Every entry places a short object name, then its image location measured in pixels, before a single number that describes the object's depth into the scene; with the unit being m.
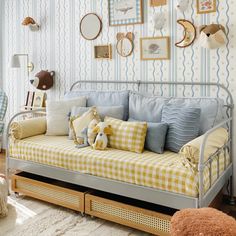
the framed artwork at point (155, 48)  3.20
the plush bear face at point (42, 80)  3.93
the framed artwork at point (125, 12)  3.31
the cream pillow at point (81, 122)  3.04
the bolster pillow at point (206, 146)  2.22
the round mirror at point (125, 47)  3.42
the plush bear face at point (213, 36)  2.79
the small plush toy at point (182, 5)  3.01
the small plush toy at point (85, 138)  2.96
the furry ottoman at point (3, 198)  2.67
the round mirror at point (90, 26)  3.61
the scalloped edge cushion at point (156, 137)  2.73
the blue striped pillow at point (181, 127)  2.69
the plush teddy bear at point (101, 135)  2.81
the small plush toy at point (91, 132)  2.90
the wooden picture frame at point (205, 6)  2.92
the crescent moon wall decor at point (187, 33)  3.04
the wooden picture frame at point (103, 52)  3.57
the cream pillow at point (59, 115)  3.39
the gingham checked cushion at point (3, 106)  3.93
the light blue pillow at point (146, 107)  3.02
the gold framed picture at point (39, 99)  4.12
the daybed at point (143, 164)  2.25
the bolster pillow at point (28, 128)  3.16
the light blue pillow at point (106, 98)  3.28
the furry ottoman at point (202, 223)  1.58
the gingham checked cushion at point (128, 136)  2.74
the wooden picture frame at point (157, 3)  3.17
